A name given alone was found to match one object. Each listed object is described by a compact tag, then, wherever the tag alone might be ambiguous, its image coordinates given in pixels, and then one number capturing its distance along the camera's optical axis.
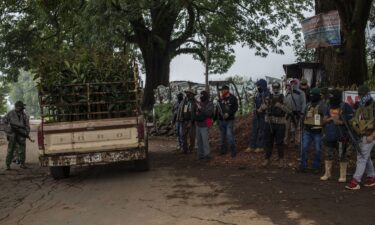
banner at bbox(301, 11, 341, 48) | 12.84
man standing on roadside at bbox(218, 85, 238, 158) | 12.54
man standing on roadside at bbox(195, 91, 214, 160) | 12.74
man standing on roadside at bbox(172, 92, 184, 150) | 15.53
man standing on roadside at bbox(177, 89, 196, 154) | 14.13
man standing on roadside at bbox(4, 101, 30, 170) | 13.85
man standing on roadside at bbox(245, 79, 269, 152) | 12.28
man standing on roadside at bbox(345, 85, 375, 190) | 8.38
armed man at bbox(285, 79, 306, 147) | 11.96
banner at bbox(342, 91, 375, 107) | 11.44
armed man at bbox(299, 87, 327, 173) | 9.80
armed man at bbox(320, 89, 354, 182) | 9.10
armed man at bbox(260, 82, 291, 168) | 10.67
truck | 10.59
